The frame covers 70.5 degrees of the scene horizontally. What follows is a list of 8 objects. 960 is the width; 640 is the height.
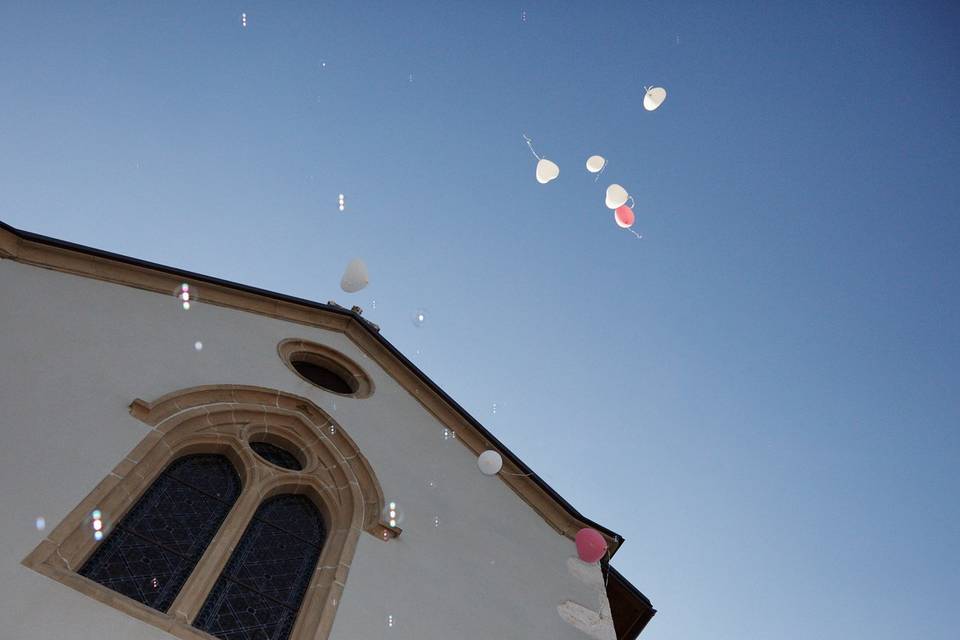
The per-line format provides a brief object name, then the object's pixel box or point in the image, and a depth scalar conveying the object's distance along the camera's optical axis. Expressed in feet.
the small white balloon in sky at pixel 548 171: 27.96
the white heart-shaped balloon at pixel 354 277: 25.34
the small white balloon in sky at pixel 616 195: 27.40
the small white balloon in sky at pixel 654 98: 27.84
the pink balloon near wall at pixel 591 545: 23.97
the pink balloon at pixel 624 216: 27.48
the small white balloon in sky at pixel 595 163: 28.72
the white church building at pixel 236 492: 15.25
